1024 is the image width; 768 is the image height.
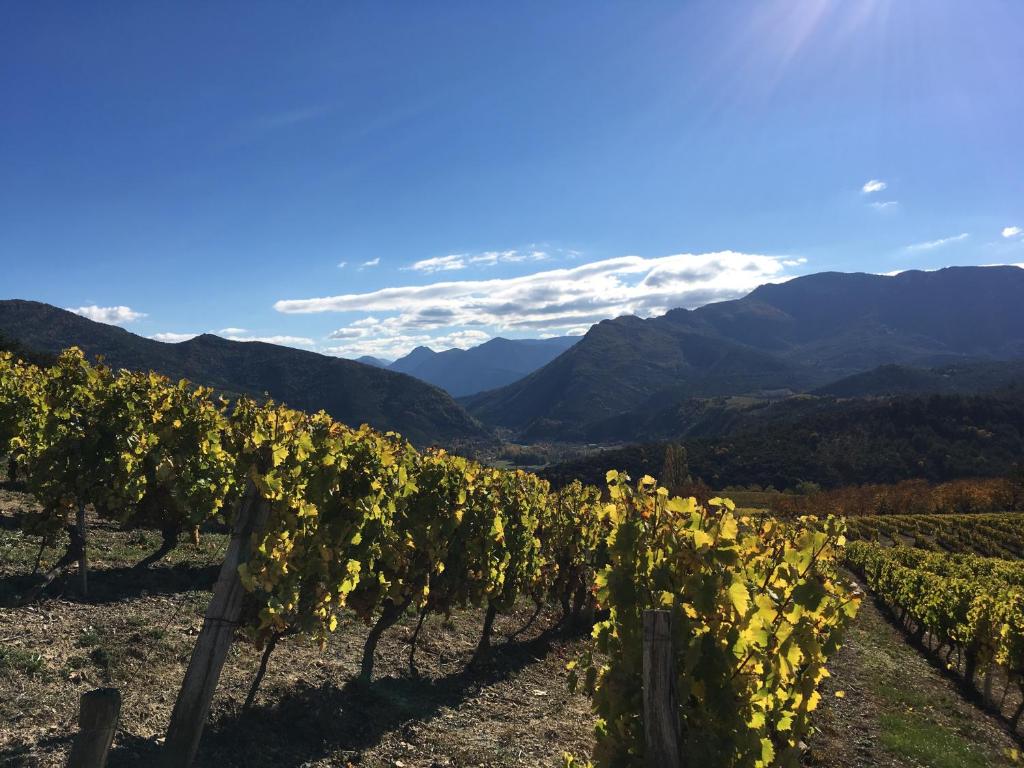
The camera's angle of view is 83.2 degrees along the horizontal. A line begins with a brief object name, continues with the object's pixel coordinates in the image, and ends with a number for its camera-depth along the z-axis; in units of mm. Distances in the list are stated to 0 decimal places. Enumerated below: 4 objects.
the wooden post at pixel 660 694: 3660
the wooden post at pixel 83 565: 8922
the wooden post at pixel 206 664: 4902
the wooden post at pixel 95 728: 3623
